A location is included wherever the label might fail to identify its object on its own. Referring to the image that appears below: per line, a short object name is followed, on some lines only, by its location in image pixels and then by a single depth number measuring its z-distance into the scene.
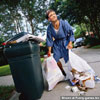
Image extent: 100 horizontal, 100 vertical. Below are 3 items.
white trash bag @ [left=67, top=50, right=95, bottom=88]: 2.24
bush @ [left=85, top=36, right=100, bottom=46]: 13.17
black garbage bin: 1.68
